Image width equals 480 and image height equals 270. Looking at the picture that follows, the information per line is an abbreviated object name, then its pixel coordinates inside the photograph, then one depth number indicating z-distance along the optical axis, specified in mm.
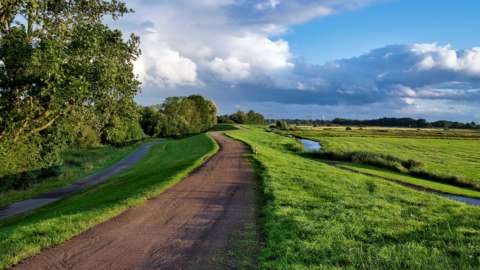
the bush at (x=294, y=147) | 57219
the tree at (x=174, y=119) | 120250
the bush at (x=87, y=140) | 66762
